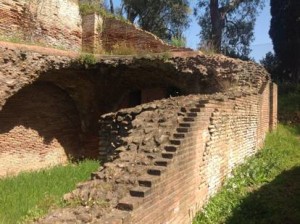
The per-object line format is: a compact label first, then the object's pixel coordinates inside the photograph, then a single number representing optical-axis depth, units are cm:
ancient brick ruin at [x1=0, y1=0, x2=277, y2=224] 251
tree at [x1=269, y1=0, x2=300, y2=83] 1182
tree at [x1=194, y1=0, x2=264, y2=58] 1367
